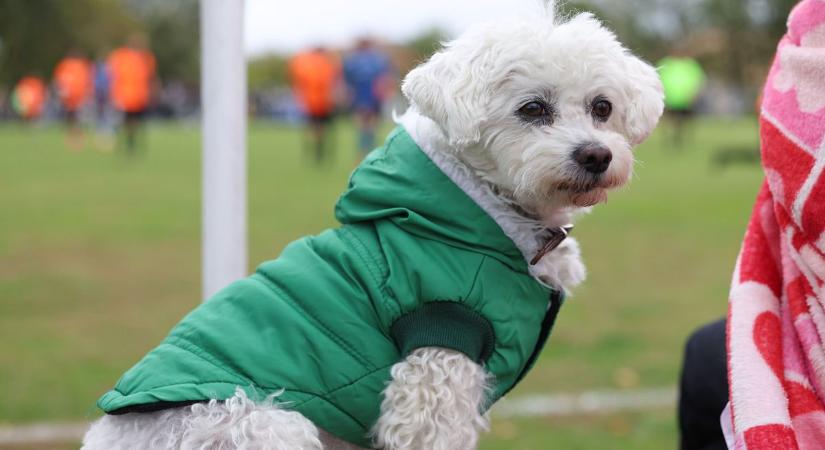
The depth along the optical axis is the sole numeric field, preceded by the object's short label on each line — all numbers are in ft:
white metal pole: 7.86
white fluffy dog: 7.07
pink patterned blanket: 5.64
